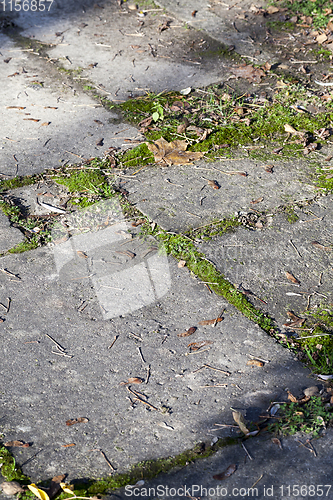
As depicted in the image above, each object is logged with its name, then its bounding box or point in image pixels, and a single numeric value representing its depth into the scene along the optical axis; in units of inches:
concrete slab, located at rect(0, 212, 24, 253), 108.0
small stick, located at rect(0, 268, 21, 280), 101.8
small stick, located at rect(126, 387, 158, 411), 79.1
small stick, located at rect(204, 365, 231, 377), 83.9
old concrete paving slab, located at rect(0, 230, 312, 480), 74.6
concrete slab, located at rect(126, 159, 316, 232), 116.0
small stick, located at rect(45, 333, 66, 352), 88.0
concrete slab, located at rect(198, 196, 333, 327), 97.4
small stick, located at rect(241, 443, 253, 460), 72.1
